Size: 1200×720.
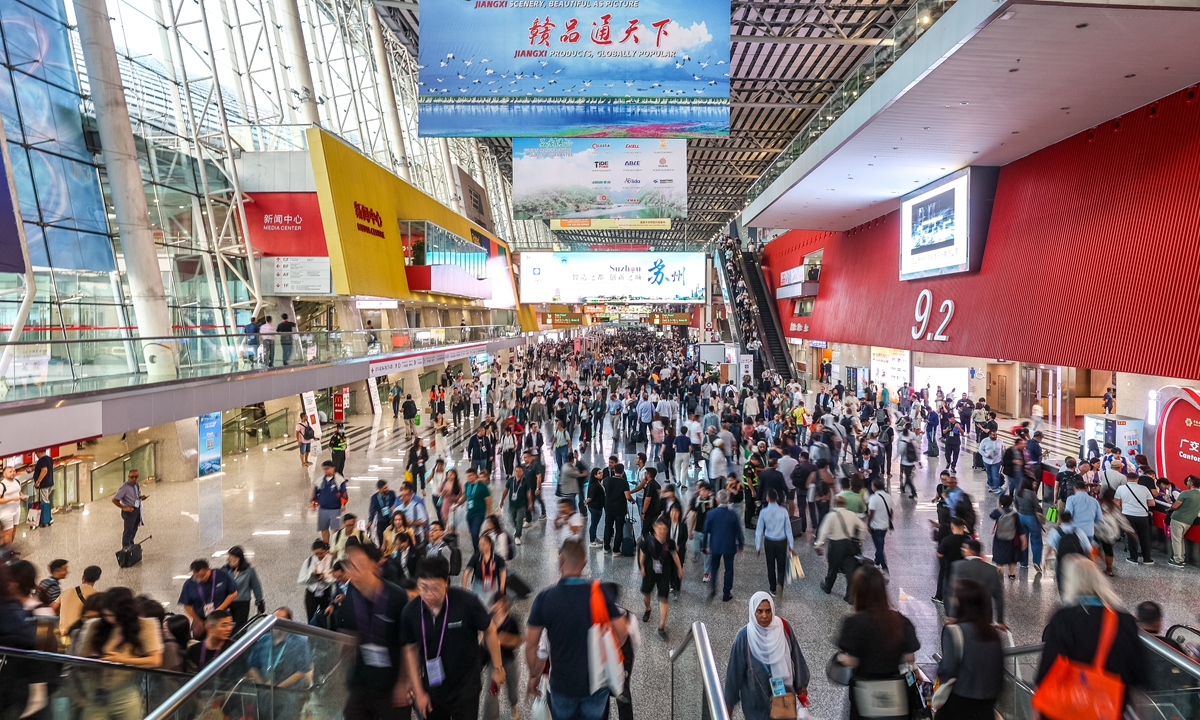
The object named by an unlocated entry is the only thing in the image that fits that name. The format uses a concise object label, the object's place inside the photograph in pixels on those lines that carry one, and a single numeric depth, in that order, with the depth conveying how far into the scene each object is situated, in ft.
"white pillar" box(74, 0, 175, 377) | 36.47
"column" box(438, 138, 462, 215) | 106.03
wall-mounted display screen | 48.98
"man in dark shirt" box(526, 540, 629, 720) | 10.73
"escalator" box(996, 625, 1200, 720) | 9.72
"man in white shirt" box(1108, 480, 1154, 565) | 26.76
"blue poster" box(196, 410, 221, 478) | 43.68
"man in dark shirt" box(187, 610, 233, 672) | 13.99
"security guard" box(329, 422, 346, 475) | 41.03
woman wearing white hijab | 11.48
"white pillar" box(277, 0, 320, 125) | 60.29
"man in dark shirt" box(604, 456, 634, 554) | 26.37
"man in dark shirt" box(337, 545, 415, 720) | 10.57
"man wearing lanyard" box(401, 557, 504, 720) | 10.44
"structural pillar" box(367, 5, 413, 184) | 83.15
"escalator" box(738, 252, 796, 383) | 93.09
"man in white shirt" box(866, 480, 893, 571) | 23.66
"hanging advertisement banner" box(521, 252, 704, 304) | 76.79
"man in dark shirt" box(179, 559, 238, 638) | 16.31
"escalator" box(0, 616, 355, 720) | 10.44
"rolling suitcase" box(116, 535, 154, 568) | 27.27
